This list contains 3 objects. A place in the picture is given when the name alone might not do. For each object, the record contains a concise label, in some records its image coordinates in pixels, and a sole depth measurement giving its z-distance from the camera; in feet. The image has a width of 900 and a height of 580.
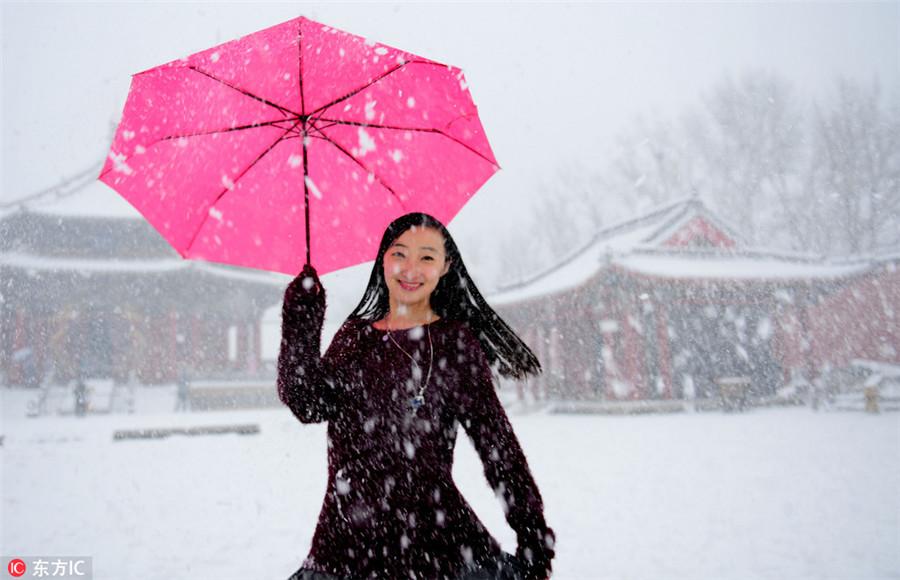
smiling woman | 4.16
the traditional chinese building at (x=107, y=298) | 59.47
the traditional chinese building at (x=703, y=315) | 44.91
